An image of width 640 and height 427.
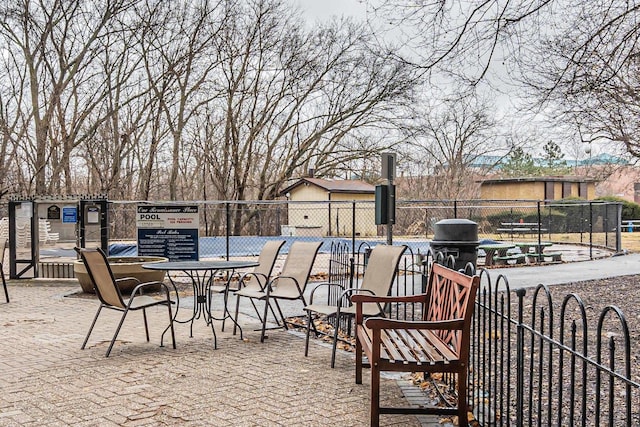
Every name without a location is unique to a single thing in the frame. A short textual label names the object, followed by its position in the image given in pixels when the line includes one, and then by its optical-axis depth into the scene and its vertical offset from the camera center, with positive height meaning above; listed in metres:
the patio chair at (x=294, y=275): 7.20 -0.68
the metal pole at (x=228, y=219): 13.04 -0.08
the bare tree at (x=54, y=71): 20.78 +4.86
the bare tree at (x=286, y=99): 26.50 +4.91
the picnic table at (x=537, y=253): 15.77 -0.96
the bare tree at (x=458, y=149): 34.66 +3.66
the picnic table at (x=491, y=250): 15.35 -0.86
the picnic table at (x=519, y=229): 22.37 -0.50
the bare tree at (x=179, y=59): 23.77 +5.92
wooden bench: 3.86 -0.85
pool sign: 12.33 -0.34
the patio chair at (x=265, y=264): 7.66 -0.58
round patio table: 6.97 -0.55
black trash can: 7.30 -0.28
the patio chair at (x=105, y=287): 6.27 -0.69
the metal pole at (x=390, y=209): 8.09 +0.07
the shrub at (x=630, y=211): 39.44 +0.18
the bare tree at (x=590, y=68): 7.54 +1.96
